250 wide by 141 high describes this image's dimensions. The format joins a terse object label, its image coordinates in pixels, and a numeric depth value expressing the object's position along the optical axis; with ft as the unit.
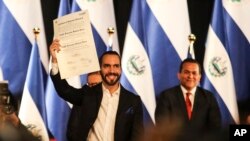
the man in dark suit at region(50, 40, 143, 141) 25.37
